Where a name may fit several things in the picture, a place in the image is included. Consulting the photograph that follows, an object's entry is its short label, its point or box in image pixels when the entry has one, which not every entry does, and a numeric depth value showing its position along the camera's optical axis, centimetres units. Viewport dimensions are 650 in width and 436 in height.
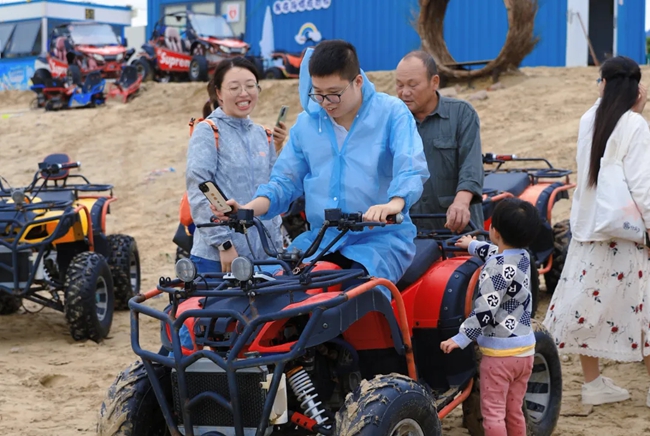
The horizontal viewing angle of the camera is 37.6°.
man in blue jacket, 367
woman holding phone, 464
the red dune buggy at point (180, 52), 2189
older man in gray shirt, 487
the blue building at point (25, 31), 2812
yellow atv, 701
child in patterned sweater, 388
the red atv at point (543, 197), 787
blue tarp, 2791
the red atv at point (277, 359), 319
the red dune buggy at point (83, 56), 2228
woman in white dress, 513
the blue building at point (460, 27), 1911
